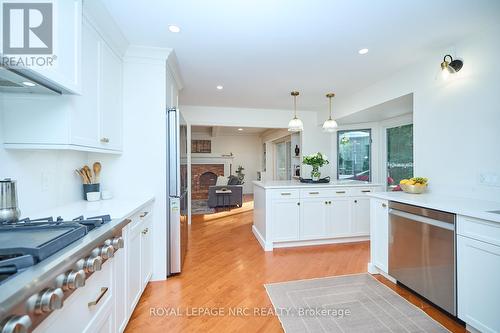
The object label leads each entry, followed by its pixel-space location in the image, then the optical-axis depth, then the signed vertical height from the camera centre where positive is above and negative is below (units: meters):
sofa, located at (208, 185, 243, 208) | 6.26 -0.90
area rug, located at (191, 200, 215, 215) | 5.68 -1.19
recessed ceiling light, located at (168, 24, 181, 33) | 1.93 +1.24
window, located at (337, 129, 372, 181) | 4.41 +0.24
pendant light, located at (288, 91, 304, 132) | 3.51 +0.66
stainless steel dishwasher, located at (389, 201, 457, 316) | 1.67 -0.74
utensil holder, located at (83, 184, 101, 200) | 1.97 -0.19
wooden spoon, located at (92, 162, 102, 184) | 2.06 -0.03
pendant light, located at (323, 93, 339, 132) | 3.44 +0.63
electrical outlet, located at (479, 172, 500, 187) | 1.91 -0.12
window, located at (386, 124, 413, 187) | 3.61 +0.21
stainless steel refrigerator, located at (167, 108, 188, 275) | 2.34 -0.26
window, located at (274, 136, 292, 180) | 6.79 +0.22
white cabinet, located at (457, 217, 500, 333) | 1.41 -0.74
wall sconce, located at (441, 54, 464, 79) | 2.13 +0.98
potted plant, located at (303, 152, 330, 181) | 3.64 +0.07
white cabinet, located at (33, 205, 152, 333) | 0.90 -0.67
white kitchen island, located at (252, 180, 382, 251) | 3.15 -0.70
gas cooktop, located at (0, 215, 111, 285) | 0.77 -0.31
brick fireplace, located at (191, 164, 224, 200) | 8.34 -0.41
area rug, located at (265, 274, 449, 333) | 1.63 -1.19
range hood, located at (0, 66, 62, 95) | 1.07 +0.46
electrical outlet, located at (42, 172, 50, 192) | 1.58 -0.11
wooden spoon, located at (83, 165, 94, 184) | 1.98 -0.05
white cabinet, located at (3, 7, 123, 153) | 1.35 +0.37
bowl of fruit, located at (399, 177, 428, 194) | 2.33 -0.21
